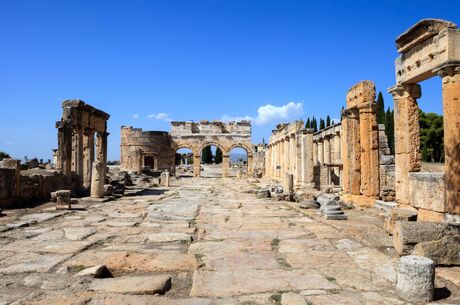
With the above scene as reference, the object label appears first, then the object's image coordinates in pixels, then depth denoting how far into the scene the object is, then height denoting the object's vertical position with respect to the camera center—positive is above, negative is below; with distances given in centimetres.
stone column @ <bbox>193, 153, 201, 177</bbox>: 3847 +26
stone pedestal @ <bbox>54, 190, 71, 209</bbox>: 1017 -78
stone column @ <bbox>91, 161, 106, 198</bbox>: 1368 -39
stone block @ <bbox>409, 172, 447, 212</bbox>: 647 -44
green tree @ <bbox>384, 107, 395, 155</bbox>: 3997 +452
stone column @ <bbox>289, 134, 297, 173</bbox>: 2206 +94
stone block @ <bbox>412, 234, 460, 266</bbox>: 454 -104
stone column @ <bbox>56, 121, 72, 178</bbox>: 1403 +87
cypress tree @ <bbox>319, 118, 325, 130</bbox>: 5509 +675
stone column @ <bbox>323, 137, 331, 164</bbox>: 2614 +132
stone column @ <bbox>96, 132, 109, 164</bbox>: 1859 +125
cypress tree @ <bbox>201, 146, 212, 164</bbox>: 7082 +259
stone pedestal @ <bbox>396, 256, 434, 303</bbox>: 342 -107
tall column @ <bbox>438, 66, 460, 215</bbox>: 605 +59
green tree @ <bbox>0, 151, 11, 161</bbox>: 3734 +176
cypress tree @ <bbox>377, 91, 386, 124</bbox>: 4244 +675
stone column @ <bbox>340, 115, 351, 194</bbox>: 1082 +46
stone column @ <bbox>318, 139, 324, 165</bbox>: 2811 +135
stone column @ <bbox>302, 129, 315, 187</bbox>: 1780 +45
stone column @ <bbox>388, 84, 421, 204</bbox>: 778 +68
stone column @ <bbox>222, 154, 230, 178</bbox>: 3762 +44
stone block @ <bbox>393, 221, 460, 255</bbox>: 484 -87
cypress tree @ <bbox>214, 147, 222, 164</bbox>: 7244 +222
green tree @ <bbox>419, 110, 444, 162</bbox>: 4428 +388
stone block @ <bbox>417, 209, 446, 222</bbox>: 643 -88
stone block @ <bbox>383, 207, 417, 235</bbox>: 630 -84
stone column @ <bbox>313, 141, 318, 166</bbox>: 2985 +139
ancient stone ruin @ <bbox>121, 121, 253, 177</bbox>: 3744 +304
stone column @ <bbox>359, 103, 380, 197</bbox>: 1005 +44
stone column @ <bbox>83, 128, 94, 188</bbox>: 1675 +77
